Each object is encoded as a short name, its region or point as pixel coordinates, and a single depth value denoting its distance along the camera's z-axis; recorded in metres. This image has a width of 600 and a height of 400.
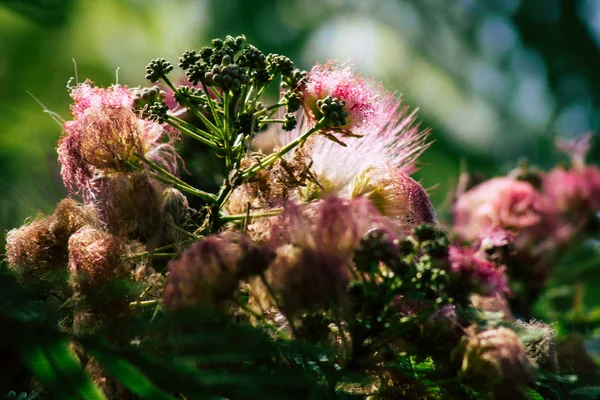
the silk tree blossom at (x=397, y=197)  0.83
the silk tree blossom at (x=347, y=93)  0.83
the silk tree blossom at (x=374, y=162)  0.83
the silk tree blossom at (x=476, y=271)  0.80
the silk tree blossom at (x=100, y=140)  0.82
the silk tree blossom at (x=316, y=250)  0.77
